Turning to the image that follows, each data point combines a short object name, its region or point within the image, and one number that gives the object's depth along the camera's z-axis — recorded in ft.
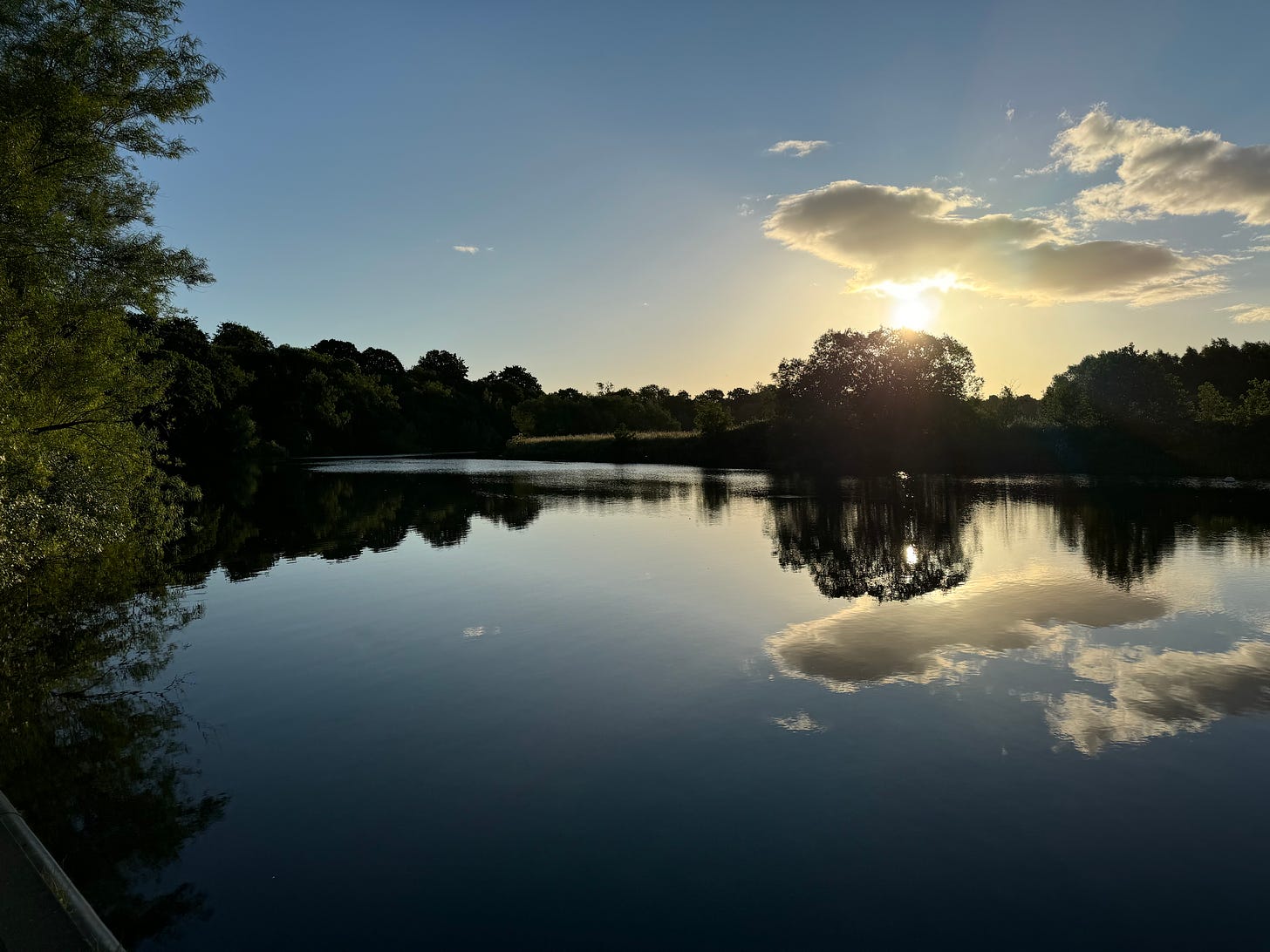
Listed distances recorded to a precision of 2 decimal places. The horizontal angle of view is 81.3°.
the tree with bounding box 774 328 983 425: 305.32
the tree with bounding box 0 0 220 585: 67.41
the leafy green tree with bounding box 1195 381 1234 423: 317.07
